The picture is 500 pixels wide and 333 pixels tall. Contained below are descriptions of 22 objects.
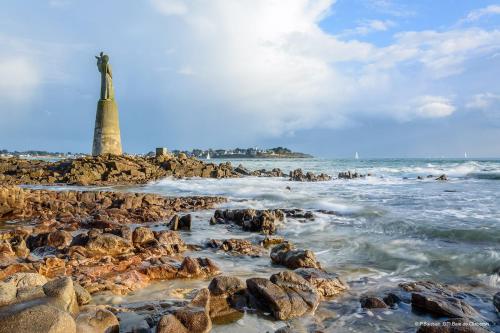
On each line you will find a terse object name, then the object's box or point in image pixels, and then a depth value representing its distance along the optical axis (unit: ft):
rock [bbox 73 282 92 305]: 14.42
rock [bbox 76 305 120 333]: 11.51
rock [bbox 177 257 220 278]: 19.07
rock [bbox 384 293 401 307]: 15.85
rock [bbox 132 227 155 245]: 25.45
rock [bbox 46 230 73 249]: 24.17
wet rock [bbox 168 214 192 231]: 32.63
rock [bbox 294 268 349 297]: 16.96
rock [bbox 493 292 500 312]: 15.23
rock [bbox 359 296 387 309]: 15.48
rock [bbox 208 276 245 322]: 14.33
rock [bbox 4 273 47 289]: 12.79
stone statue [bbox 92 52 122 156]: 93.97
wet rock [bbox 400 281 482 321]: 14.43
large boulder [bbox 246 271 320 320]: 14.49
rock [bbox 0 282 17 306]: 11.70
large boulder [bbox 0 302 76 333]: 9.95
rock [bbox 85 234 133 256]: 22.77
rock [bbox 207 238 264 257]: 24.42
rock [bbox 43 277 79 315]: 12.14
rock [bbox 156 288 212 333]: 12.05
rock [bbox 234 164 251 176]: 118.84
